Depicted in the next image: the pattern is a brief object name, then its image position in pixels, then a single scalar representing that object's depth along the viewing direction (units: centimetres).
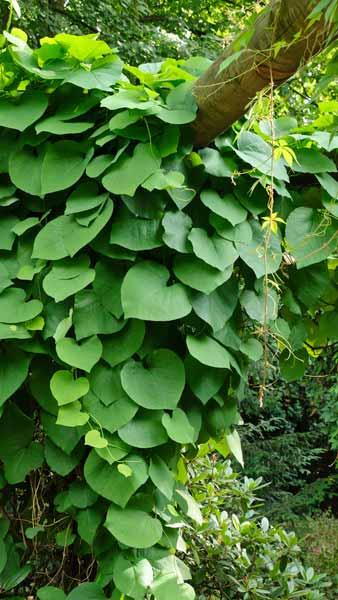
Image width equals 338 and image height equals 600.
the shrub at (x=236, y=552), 206
